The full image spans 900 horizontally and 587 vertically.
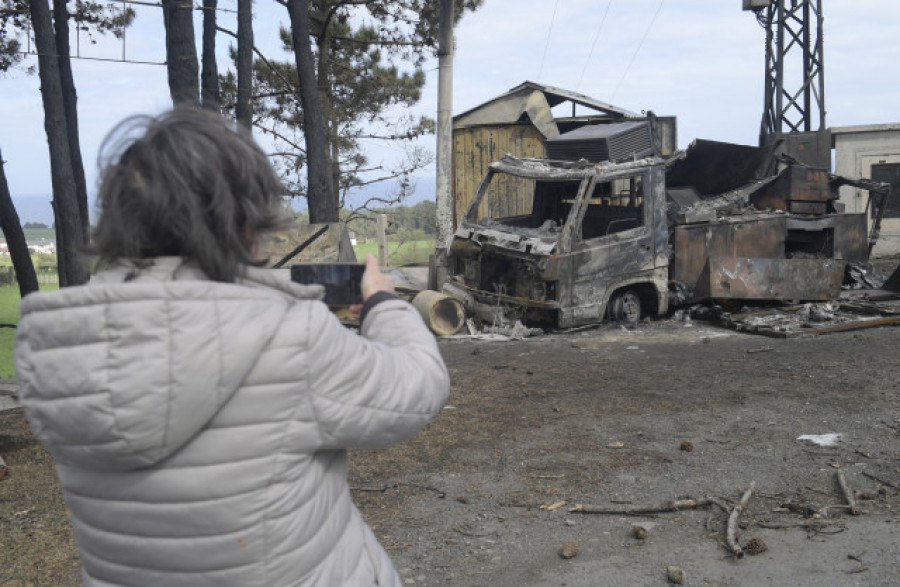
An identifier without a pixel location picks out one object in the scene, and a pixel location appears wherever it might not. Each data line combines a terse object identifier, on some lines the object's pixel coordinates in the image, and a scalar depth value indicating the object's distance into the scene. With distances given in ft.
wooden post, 56.81
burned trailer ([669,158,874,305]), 35.37
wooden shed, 51.96
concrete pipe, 33.47
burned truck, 32.68
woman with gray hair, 3.96
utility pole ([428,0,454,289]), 46.32
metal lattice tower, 61.57
